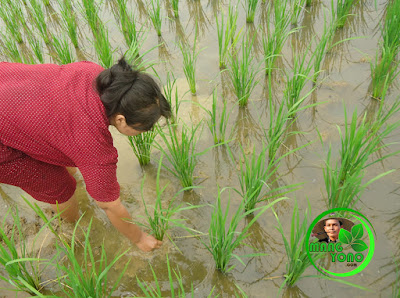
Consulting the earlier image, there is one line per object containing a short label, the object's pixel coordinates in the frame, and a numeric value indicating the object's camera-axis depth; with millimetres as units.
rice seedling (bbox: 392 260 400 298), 1461
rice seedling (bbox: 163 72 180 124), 2057
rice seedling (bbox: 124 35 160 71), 2151
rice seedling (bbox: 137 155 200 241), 1577
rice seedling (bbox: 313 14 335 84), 2098
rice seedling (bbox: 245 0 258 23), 2875
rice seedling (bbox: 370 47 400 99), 2076
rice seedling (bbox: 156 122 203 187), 1808
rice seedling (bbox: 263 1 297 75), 2348
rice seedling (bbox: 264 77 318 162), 1833
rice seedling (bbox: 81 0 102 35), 2898
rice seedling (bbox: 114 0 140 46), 2646
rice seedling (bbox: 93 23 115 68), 2287
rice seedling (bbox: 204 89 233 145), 2039
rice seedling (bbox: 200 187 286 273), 1445
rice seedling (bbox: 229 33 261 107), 2123
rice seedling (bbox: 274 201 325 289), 1391
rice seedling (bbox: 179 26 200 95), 2261
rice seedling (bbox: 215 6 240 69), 2418
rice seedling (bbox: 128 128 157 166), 1959
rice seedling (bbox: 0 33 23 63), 2545
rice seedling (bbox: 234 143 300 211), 1600
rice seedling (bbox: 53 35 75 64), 2398
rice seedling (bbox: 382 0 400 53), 2201
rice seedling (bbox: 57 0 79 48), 2781
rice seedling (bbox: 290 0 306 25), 2671
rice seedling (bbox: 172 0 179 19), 3127
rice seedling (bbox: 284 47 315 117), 2020
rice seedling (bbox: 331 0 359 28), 2548
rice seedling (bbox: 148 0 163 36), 2864
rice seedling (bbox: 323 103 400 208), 1550
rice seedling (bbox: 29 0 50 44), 2836
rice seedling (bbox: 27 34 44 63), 2645
